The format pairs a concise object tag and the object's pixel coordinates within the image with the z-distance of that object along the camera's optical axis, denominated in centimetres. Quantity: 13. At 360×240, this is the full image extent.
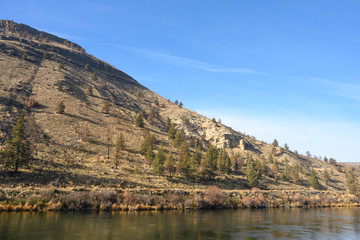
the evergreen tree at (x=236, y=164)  7950
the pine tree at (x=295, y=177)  8688
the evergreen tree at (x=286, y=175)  8844
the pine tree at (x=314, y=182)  8414
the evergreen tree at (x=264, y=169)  8686
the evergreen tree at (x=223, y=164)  7256
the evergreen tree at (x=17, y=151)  3956
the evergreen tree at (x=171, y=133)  9290
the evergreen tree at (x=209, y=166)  6435
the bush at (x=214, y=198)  4250
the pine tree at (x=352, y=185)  7220
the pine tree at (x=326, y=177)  9816
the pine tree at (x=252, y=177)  6750
